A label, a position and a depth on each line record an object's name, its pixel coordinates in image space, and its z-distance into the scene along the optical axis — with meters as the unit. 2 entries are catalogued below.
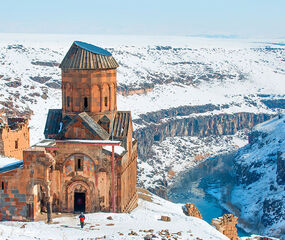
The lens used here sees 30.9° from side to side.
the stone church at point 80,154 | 42.16
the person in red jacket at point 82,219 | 39.72
